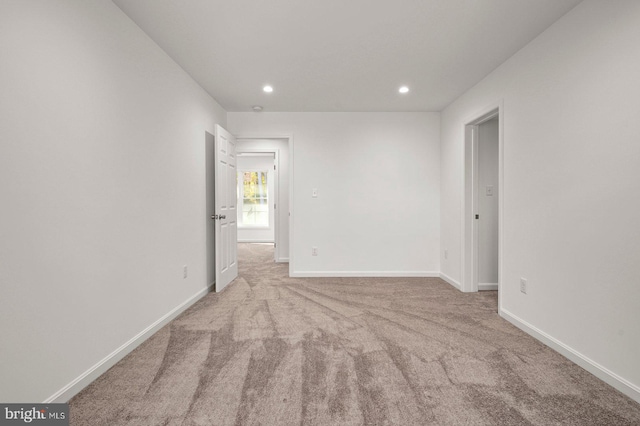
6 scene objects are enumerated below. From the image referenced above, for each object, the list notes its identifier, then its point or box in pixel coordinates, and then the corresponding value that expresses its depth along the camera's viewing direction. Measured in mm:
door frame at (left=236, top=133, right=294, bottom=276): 4402
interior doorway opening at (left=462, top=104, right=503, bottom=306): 3656
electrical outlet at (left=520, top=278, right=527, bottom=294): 2582
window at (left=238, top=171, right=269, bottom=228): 8703
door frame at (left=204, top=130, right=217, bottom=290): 3670
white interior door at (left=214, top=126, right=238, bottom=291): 3678
